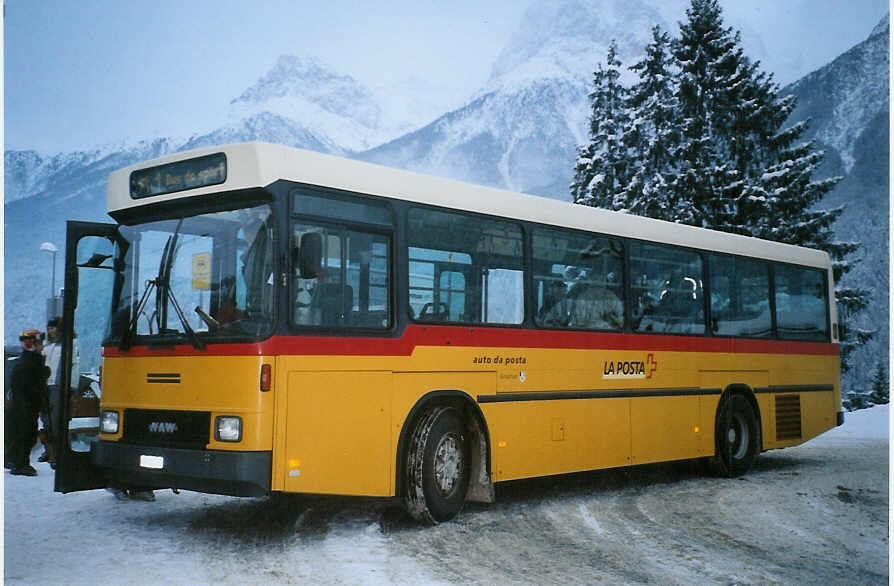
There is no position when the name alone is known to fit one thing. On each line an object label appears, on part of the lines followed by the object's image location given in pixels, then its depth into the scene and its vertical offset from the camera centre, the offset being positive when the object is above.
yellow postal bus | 7.45 +0.27
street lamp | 30.72 +3.89
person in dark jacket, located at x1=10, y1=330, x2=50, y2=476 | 11.44 -0.42
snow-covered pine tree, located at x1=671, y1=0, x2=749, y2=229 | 32.12 +8.99
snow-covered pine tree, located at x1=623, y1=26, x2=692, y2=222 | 33.22 +8.60
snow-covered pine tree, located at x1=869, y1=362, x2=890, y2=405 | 42.08 -0.77
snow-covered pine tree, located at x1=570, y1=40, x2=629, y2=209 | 36.94 +8.48
